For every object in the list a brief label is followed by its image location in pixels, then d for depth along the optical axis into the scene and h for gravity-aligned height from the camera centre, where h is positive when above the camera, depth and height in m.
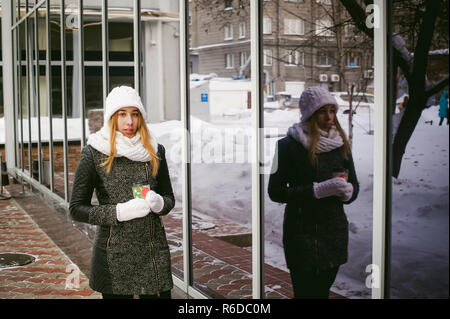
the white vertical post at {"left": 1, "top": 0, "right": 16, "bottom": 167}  16.53 +0.97
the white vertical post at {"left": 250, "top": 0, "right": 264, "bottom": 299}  4.15 -0.26
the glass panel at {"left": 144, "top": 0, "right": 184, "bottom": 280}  5.47 +0.24
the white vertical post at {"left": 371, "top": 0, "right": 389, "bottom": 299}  2.95 -0.18
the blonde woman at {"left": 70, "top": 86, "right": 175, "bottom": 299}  3.63 -0.51
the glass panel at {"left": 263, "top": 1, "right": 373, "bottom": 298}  3.09 -0.24
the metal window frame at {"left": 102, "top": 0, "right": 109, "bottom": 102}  7.48 +0.80
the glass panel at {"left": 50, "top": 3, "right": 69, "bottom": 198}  10.14 +0.28
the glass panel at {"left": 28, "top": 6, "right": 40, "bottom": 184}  12.62 +0.40
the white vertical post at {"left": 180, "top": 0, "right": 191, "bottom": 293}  5.35 -0.28
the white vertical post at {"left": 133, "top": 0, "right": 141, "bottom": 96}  6.41 +0.75
